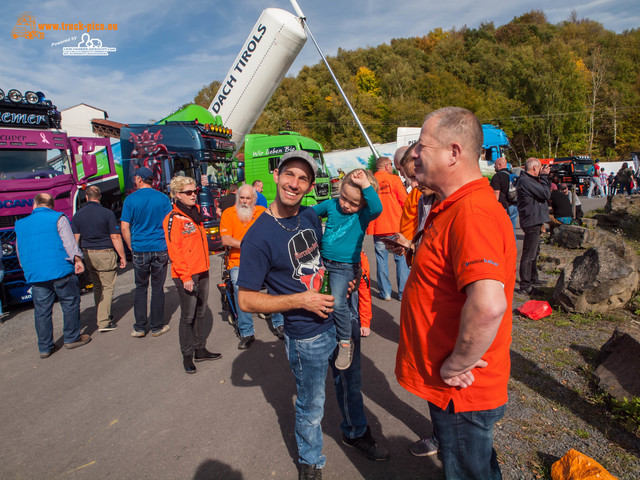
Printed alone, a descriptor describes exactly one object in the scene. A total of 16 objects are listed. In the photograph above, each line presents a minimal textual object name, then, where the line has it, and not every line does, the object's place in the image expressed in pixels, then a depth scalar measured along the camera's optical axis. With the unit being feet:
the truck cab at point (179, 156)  33.17
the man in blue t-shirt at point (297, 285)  6.50
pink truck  21.70
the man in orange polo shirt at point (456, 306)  4.41
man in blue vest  15.05
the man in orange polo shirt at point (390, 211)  17.17
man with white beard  14.70
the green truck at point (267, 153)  50.06
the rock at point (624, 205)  36.52
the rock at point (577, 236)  26.21
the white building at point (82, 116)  119.85
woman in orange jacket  12.98
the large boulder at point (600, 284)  15.37
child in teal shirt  9.66
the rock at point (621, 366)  9.55
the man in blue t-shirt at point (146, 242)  16.05
